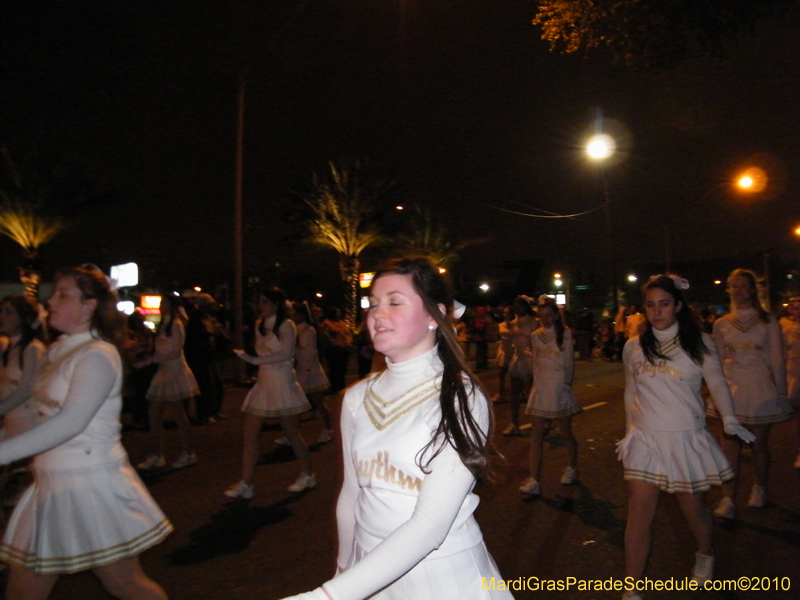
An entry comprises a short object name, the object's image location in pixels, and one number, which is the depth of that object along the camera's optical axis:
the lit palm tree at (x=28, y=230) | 24.25
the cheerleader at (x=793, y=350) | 7.00
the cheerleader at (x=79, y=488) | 3.02
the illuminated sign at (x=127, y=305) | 25.44
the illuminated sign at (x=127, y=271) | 22.94
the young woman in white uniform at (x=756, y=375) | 5.95
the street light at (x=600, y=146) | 14.28
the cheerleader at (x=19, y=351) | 5.15
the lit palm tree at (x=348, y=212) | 26.95
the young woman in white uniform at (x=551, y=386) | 6.72
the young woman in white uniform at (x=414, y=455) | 1.96
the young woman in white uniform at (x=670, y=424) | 4.01
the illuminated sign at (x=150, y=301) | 30.45
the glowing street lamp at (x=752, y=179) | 13.87
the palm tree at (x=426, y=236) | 31.48
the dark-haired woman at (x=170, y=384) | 7.73
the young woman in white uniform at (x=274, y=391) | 6.50
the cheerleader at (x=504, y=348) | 11.96
